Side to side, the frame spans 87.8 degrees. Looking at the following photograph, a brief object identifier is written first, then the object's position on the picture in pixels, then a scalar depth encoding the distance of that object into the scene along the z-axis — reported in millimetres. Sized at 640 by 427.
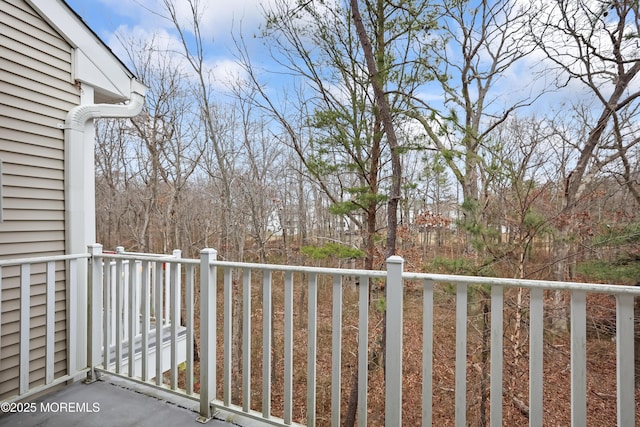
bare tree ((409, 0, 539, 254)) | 6848
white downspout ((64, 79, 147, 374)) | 2990
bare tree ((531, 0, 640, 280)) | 6141
